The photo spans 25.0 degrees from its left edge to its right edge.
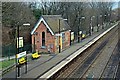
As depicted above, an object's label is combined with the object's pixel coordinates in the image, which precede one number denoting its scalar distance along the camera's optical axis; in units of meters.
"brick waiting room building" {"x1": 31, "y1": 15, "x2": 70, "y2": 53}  34.41
